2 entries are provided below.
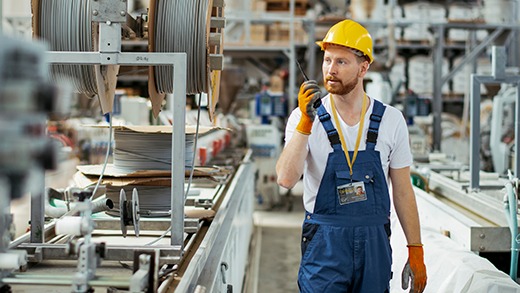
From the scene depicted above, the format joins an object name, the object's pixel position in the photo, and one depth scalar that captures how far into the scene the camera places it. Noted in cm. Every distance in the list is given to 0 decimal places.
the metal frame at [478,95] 393
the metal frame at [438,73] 769
